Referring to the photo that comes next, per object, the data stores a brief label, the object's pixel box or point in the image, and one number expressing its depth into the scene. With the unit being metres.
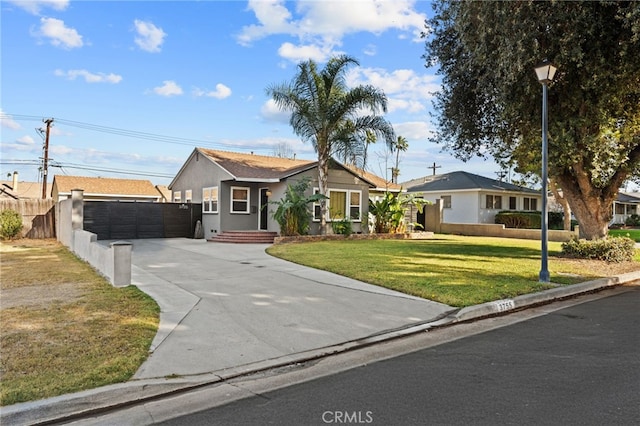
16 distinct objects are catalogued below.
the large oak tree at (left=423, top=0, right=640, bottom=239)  10.07
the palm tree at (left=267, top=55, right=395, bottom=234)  18.66
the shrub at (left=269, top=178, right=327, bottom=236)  18.50
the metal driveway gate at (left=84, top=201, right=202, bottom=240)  20.11
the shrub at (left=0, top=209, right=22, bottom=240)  18.84
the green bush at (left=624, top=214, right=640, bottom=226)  37.80
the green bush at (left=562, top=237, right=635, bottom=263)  12.69
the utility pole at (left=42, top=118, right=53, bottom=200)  32.34
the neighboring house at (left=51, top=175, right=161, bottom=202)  36.56
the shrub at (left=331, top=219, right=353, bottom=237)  20.27
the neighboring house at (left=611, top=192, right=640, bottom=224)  40.84
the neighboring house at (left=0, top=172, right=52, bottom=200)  53.31
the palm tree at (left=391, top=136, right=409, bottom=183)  42.18
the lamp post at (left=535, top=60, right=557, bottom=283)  9.10
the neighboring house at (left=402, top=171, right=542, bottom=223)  29.75
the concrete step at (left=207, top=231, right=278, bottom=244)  18.93
